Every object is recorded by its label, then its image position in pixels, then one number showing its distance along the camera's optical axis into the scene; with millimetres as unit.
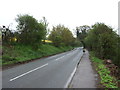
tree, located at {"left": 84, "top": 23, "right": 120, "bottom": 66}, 18555
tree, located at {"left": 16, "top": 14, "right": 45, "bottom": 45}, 23938
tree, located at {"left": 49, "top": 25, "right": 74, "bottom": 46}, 60719
